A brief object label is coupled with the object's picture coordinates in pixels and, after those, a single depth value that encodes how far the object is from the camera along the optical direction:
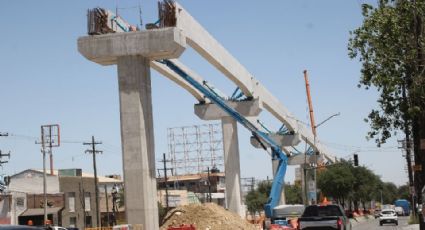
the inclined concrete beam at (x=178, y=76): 49.50
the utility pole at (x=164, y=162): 92.74
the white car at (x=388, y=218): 67.96
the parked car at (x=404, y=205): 116.82
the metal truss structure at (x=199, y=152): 147.38
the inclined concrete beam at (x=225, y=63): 41.41
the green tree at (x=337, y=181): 112.38
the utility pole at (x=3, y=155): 69.09
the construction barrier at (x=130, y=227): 30.12
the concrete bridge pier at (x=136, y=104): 36.50
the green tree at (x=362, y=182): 115.07
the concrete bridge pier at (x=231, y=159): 63.31
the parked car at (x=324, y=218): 23.50
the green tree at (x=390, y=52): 21.83
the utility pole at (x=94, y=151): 67.62
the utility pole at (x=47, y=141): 71.44
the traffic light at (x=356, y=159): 56.06
